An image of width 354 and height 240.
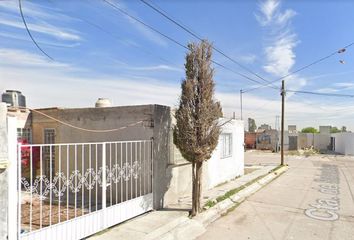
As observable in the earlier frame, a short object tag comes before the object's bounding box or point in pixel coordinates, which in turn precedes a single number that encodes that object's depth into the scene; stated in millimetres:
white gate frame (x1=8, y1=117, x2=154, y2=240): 4664
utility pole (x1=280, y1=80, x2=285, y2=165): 23984
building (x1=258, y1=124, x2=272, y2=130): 59462
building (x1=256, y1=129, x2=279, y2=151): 44594
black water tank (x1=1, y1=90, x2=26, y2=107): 6480
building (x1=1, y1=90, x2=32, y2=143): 11556
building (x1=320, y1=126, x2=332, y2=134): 55469
